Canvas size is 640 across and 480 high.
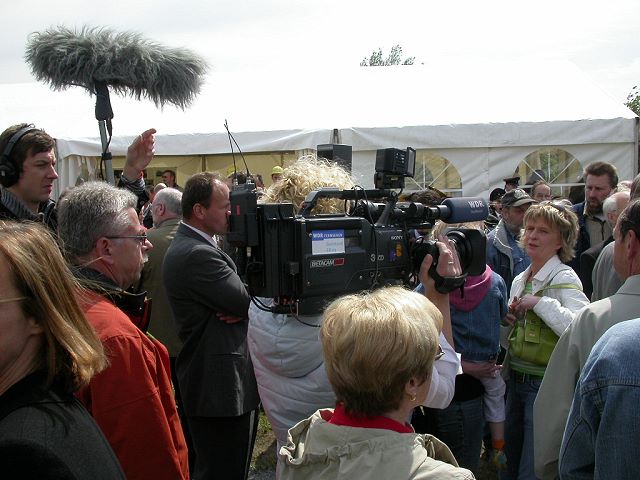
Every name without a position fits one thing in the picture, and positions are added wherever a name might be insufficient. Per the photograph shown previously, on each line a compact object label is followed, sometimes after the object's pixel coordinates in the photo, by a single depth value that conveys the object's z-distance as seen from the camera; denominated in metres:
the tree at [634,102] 24.22
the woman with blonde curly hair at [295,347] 2.10
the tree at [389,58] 49.25
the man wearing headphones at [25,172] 2.76
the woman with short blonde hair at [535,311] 2.94
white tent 8.12
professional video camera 1.88
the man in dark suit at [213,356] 2.62
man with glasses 1.64
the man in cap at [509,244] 4.33
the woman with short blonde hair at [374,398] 1.29
